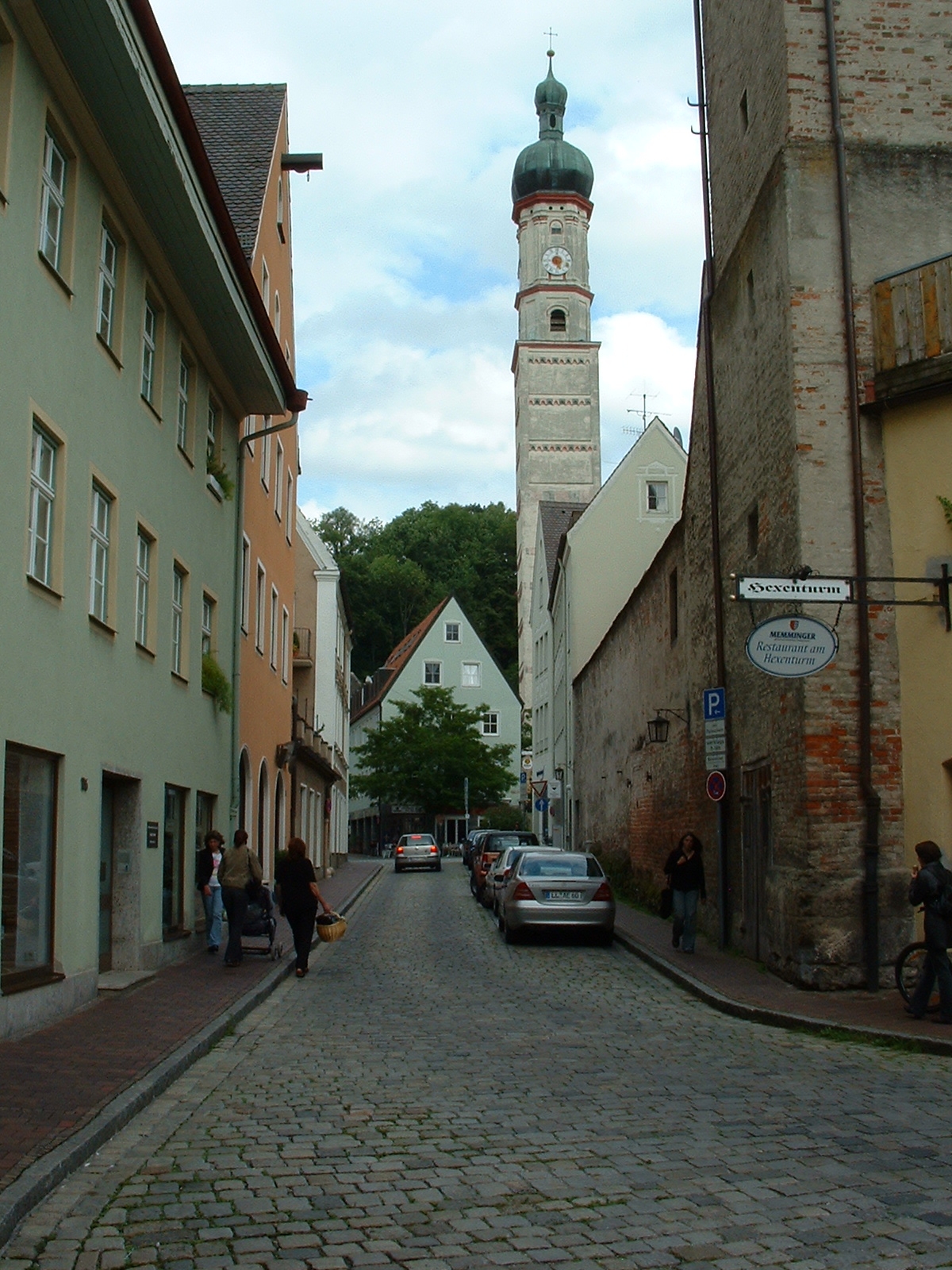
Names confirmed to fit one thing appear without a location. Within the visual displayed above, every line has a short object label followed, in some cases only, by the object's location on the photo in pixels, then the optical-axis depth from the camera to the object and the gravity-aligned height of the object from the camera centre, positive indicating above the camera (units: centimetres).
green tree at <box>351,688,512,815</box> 6462 +268
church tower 8656 +3017
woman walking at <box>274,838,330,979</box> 1600 -90
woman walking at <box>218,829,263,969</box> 1612 -75
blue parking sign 1702 +136
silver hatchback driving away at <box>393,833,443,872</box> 4775 -123
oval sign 1303 +157
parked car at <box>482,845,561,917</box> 2278 -98
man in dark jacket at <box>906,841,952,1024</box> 1138 -95
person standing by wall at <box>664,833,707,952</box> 1734 -92
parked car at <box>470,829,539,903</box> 3064 -70
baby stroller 1681 -121
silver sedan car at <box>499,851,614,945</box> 1945 -118
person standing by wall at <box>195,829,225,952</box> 1742 -83
